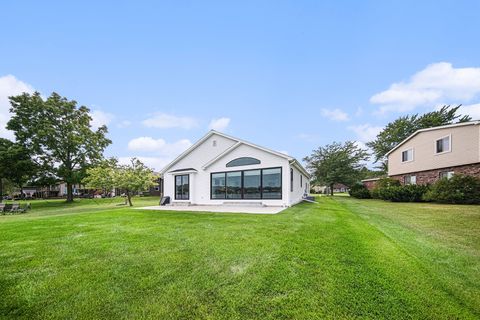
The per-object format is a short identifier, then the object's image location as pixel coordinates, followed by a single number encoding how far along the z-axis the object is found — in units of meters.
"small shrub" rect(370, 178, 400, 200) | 20.03
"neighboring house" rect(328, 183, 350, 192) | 67.86
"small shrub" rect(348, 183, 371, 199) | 25.14
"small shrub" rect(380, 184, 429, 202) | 16.89
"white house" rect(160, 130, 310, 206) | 13.51
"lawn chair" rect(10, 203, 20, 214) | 18.29
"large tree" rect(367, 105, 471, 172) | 29.73
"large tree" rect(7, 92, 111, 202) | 25.80
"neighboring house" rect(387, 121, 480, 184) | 14.82
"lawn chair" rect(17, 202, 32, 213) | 18.61
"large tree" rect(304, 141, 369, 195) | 30.62
